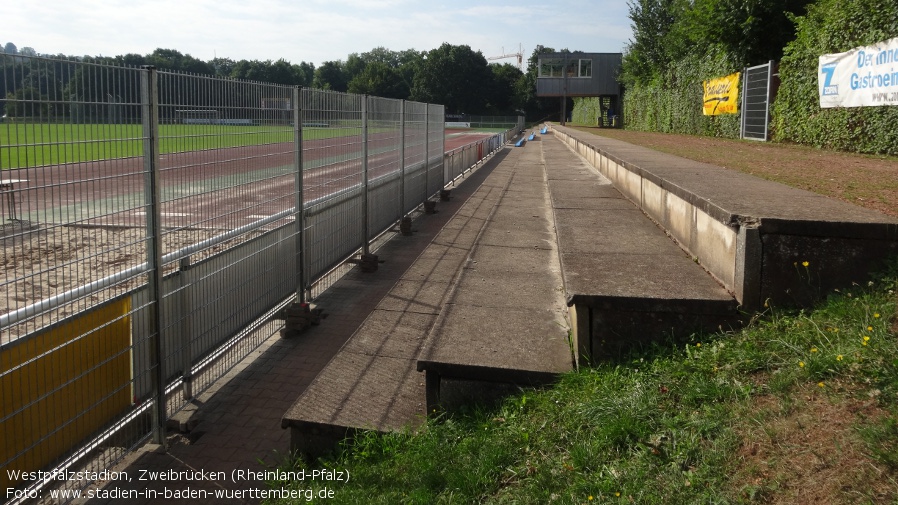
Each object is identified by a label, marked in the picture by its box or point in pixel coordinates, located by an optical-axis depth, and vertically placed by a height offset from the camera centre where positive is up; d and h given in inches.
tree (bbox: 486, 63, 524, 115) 4778.5 +378.1
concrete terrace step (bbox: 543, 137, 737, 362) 172.7 -30.4
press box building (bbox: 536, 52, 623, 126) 2780.5 +299.2
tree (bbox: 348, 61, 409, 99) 4798.2 +466.1
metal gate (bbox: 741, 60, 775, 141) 740.6 +60.8
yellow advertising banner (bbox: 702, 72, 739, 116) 875.4 +77.9
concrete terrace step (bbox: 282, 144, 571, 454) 169.9 -56.3
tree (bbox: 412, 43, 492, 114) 4635.8 +467.5
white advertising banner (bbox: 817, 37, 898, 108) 467.5 +56.7
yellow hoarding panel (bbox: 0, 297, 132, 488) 139.1 -45.7
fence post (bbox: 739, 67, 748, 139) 818.8 +62.1
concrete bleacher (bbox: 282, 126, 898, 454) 168.1 -35.3
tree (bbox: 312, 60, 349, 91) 5836.6 +605.2
